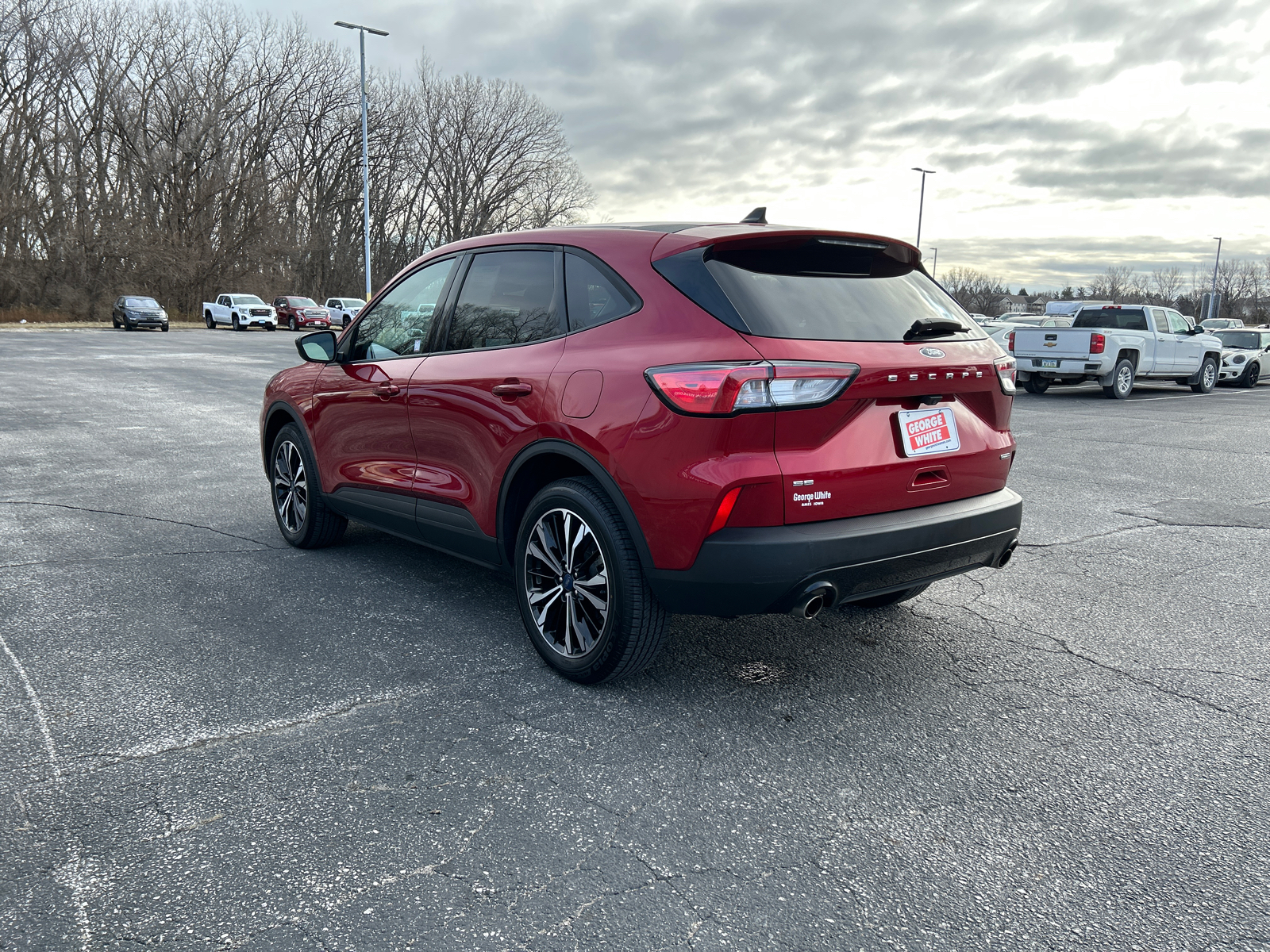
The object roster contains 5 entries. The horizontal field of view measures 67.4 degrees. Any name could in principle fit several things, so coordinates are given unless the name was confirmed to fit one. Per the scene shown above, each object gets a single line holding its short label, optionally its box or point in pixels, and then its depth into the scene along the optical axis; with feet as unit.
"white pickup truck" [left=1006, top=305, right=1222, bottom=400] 60.23
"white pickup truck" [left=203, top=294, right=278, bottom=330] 149.07
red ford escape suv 10.48
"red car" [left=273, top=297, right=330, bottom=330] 150.20
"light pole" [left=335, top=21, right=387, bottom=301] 118.41
